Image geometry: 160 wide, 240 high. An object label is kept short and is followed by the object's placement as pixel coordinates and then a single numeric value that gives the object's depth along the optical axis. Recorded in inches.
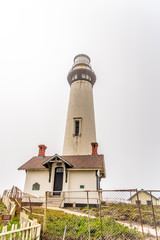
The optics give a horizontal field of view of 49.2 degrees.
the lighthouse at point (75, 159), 696.4
